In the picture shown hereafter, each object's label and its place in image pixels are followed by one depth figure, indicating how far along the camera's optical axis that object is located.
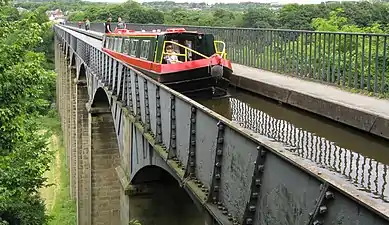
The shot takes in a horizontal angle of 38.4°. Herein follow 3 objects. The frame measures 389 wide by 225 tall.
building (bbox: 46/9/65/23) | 143.73
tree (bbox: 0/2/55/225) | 13.07
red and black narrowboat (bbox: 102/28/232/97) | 12.17
